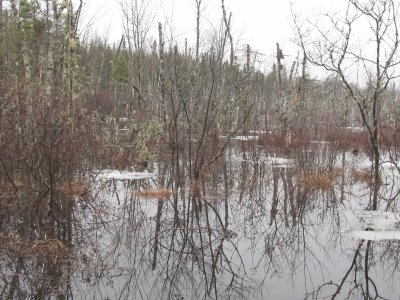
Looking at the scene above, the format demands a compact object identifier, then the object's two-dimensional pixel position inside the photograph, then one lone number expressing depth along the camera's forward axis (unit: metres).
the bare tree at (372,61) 10.98
